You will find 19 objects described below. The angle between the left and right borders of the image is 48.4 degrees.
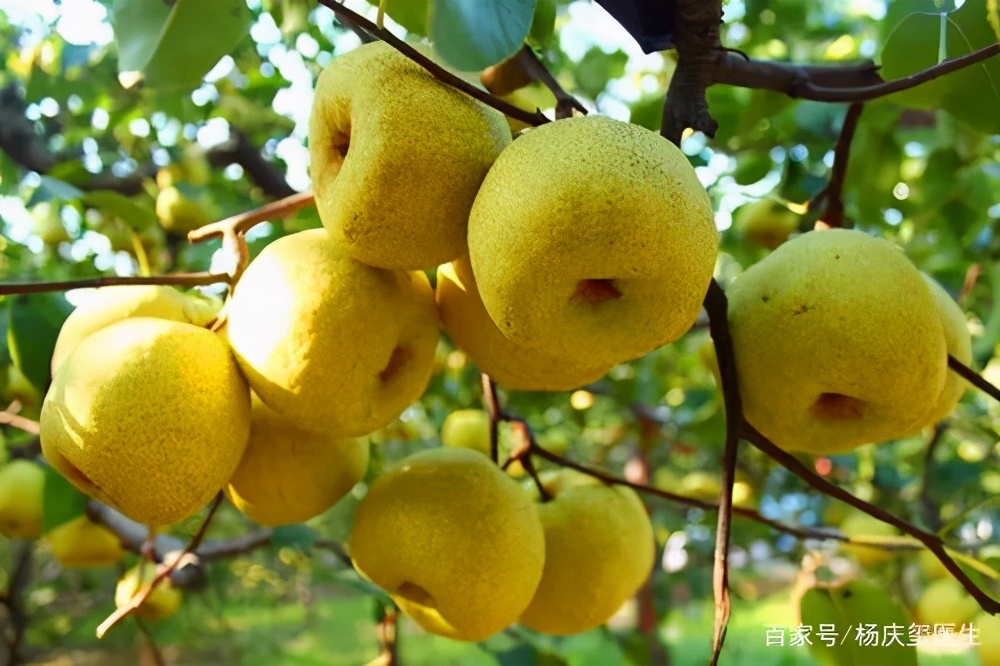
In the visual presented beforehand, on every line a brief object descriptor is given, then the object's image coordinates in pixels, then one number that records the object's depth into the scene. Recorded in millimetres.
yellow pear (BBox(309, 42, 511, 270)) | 369
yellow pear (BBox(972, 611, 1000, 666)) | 650
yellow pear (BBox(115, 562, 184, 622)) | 675
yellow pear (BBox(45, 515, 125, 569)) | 702
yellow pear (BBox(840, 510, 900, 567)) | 877
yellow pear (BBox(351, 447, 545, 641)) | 442
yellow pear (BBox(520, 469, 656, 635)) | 503
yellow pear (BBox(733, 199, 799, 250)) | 678
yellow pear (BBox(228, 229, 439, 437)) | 391
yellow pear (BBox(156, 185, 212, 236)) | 892
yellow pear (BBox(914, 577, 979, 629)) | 754
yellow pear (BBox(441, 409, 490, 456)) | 748
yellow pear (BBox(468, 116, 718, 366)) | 328
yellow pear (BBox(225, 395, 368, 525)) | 448
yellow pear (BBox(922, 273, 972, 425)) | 465
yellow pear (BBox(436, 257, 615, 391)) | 426
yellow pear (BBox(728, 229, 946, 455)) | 395
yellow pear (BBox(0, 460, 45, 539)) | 691
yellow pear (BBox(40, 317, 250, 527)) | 380
